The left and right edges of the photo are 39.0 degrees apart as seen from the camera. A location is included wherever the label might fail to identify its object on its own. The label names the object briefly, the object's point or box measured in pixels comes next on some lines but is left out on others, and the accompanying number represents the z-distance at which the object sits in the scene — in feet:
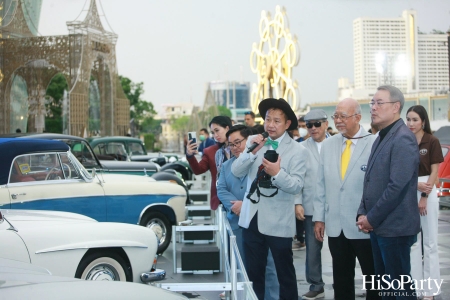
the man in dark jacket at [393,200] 14.85
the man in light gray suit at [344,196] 16.96
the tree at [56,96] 169.89
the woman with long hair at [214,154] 25.44
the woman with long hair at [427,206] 19.99
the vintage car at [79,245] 17.97
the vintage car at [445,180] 42.84
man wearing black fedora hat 16.81
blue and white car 26.09
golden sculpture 144.77
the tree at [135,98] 208.95
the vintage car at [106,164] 38.73
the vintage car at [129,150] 55.08
